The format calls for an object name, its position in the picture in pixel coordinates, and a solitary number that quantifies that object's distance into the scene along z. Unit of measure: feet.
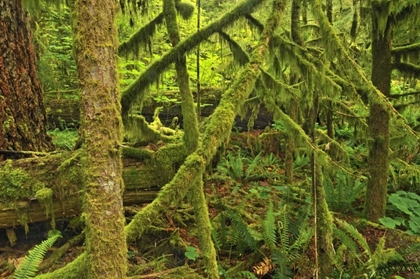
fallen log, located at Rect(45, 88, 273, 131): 29.25
